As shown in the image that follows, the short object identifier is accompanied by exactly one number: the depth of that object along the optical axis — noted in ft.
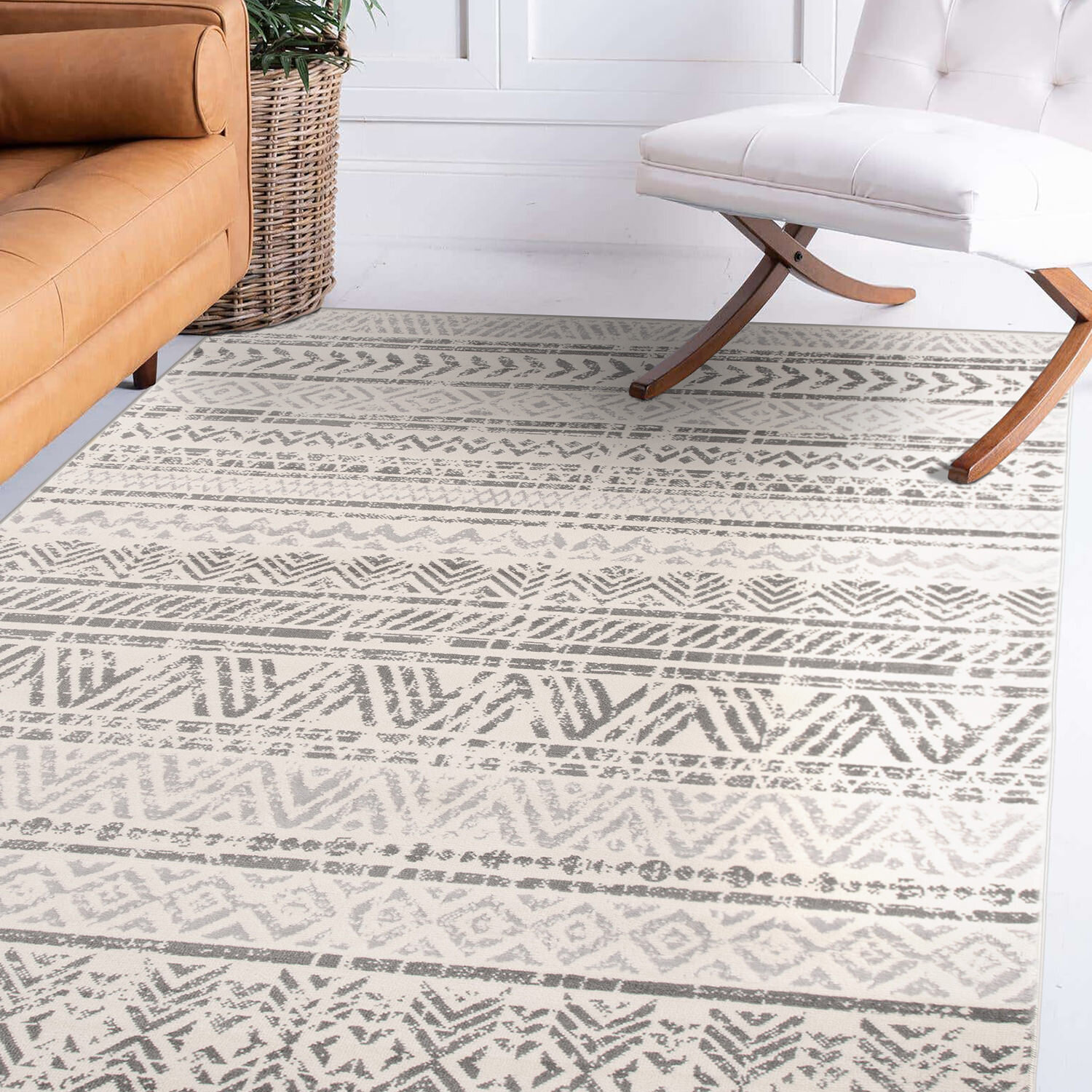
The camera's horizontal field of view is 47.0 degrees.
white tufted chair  5.65
